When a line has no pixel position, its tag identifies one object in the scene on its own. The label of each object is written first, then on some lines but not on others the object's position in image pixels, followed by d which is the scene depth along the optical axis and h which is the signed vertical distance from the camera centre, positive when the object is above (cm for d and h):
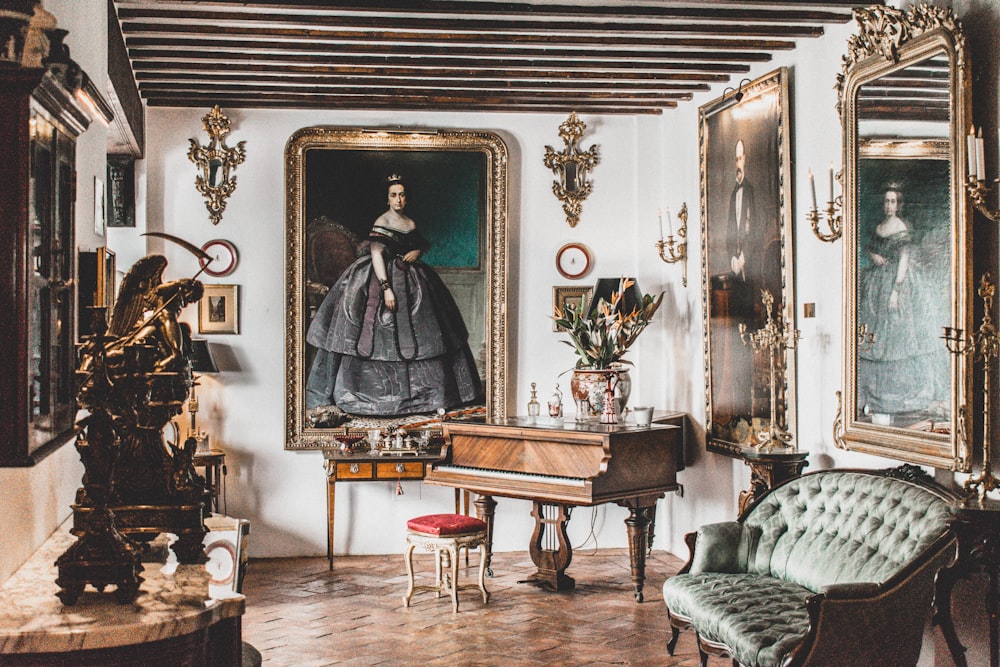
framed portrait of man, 604 +53
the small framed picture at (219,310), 774 +21
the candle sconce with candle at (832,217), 529 +61
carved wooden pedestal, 550 -70
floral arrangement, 677 +2
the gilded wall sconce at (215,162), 769 +132
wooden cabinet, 255 +21
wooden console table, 727 -94
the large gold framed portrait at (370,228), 782 +77
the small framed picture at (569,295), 811 +32
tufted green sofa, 381 -102
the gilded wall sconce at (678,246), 753 +66
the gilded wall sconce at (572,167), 808 +133
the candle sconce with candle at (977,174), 403 +63
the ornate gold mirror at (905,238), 422 +43
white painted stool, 608 -120
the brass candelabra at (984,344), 396 -4
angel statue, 282 -18
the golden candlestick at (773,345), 571 -6
